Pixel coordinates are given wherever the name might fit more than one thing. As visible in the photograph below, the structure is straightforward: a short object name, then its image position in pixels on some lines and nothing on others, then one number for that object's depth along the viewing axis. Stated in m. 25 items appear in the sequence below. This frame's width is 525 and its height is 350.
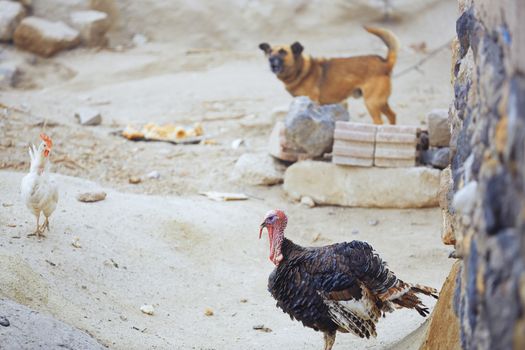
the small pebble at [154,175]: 9.30
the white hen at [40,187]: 6.18
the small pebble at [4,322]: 4.48
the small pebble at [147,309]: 6.07
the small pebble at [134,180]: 9.10
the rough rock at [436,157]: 8.52
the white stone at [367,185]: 8.47
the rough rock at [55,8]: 15.17
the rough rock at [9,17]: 14.41
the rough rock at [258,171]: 9.25
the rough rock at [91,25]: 15.01
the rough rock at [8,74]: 13.23
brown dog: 10.02
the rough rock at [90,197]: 7.66
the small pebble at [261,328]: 6.11
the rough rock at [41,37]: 14.34
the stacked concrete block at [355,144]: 8.46
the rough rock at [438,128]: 8.40
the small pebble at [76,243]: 6.53
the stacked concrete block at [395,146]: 8.41
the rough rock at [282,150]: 9.01
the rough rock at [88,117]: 11.06
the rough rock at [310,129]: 8.77
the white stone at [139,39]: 15.53
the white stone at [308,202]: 8.74
